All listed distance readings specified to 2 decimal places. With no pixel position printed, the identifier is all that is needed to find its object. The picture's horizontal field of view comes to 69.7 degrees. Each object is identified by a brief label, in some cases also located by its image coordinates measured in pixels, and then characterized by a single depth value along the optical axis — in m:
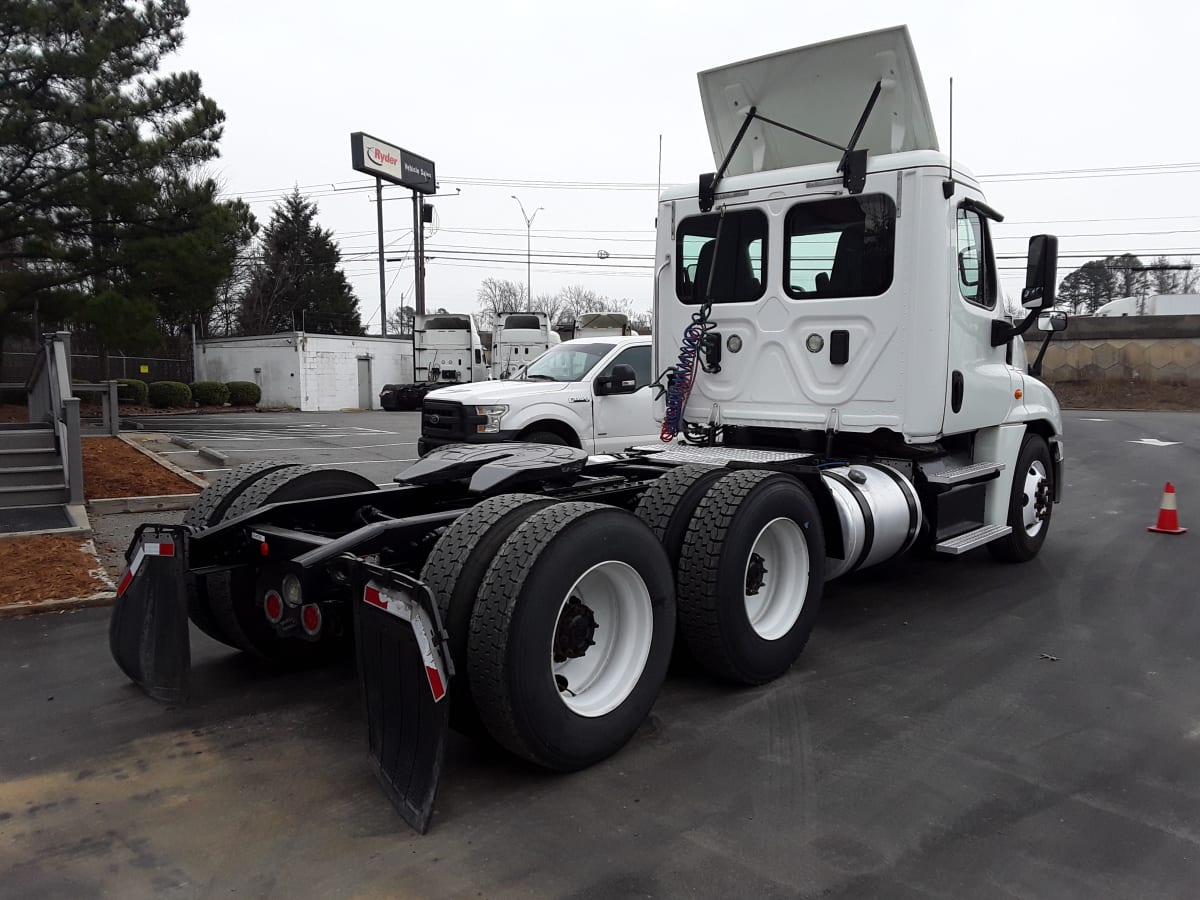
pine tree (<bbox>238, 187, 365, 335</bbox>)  57.06
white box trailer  48.41
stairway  7.93
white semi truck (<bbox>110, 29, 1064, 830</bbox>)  3.25
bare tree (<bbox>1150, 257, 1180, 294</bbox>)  60.25
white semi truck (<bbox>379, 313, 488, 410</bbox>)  29.69
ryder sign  43.59
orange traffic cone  8.27
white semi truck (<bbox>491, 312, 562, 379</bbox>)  26.00
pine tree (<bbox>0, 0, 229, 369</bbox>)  16.81
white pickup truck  9.40
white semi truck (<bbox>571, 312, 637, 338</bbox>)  21.98
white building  32.34
